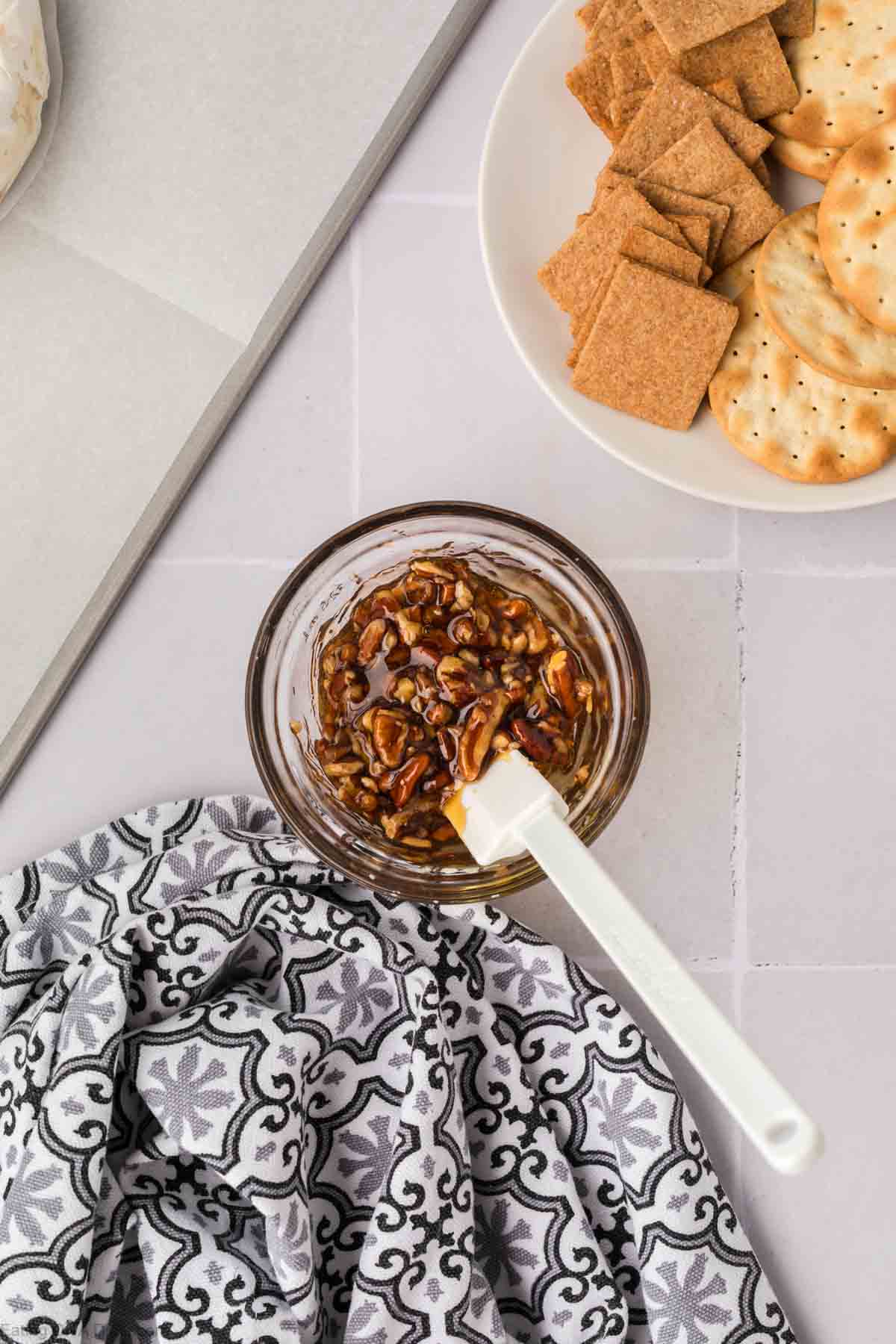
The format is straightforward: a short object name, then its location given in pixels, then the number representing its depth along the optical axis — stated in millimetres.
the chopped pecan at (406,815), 623
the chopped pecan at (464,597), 635
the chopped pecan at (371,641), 634
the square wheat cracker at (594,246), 648
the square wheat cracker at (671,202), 653
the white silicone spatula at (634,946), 462
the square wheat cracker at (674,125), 646
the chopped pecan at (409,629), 628
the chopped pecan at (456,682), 617
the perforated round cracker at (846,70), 656
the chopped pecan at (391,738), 619
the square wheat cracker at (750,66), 646
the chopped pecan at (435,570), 644
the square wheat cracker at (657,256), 646
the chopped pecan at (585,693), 637
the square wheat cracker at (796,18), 659
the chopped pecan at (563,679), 631
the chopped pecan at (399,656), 634
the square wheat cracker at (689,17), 635
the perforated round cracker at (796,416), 670
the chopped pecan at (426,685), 620
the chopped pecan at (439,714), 618
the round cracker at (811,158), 675
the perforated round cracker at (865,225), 651
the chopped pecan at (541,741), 614
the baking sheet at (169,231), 727
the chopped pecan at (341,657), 644
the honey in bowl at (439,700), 618
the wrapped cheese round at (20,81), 674
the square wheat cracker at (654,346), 650
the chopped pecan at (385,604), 646
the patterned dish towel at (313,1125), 673
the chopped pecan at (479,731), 603
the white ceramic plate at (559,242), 668
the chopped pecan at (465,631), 628
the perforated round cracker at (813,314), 664
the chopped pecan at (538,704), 631
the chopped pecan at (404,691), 626
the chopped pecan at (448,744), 616
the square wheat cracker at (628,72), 655
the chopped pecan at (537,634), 642
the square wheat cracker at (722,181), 644
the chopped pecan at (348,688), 639
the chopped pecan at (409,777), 615
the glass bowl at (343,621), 633
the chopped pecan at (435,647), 625
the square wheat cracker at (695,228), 648
